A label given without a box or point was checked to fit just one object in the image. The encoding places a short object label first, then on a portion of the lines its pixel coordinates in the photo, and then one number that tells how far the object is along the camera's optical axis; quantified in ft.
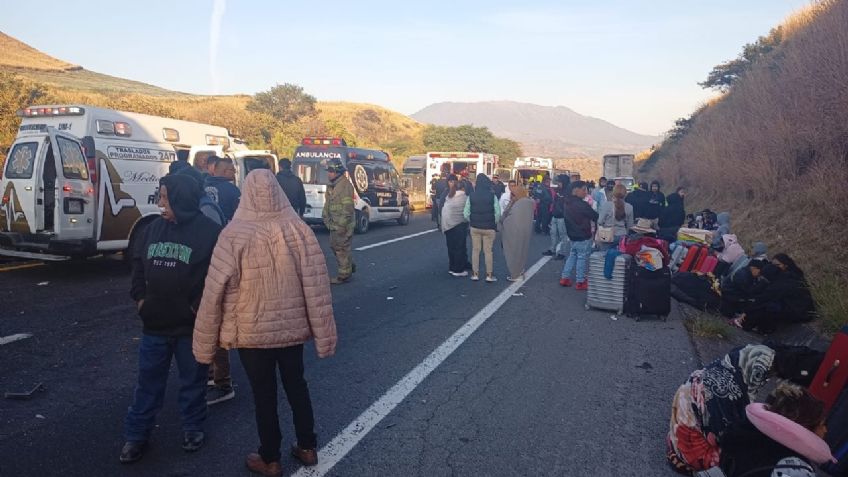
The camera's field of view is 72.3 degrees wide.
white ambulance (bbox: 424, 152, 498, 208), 81.05
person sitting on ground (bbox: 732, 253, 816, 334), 23.58
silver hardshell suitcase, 25.86
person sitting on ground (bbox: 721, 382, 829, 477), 9.04
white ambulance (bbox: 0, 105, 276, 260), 27.66
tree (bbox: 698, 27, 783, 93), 106.01
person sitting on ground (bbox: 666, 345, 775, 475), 11.39
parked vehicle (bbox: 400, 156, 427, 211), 98.10
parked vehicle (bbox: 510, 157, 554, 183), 89.71
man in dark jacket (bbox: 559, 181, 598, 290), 30.99
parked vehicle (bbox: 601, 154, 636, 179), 116.37
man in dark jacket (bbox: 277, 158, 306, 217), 36.35
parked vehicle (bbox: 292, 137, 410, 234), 52.85
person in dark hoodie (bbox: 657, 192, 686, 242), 43.59
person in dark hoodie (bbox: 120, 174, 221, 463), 12.00
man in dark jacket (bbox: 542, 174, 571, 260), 40.01
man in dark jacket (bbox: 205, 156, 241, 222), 23.35
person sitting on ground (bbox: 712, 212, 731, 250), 36.58
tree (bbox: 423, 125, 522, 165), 198.59
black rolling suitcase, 25.11
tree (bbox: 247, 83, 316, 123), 172.86
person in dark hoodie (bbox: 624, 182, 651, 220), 43.68
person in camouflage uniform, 30.32
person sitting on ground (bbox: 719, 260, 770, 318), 24.99
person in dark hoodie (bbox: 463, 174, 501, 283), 32.53
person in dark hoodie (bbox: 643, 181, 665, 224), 43.52
